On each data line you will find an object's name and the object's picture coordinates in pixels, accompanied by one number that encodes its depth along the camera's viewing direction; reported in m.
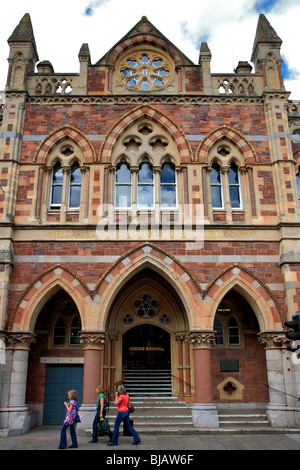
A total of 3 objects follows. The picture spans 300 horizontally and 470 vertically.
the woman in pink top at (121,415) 10.18
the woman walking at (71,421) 9.88
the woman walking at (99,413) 10.62
